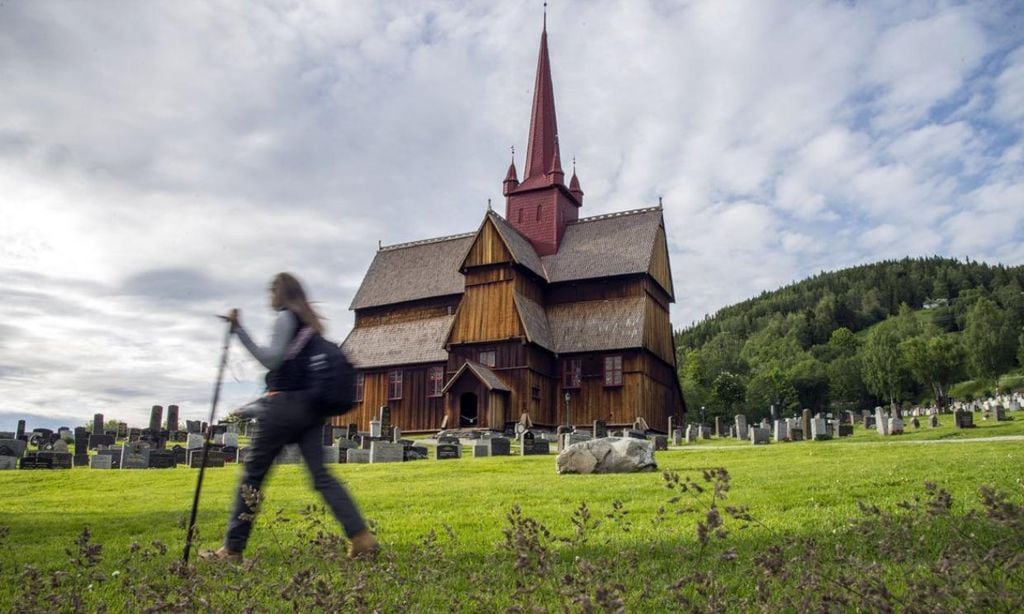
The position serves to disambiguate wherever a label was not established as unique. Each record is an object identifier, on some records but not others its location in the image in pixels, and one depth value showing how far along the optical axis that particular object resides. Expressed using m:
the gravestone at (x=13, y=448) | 26.06
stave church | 40.44
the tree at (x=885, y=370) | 97.56
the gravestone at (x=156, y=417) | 39.38
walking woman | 6.20
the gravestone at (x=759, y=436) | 30.56
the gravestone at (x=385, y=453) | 24.80
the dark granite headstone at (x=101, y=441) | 31.75
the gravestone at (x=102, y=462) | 25.16
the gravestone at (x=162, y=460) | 25.05
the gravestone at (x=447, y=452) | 25.73
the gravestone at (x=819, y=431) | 30.52
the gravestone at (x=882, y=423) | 30.64
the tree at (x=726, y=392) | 88.28
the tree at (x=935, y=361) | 84.69
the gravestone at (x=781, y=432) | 31.54
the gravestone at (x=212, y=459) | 24.75
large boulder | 16.39
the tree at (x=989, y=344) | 91.25
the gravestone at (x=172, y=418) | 41.16
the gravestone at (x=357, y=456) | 25.92
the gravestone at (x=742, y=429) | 36.65
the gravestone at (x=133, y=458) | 24.94
